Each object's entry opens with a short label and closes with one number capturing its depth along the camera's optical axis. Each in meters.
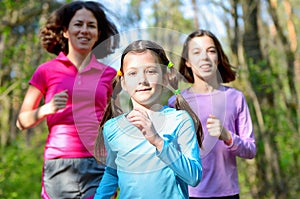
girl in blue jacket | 1.89
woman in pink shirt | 2.73
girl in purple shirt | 2.63
